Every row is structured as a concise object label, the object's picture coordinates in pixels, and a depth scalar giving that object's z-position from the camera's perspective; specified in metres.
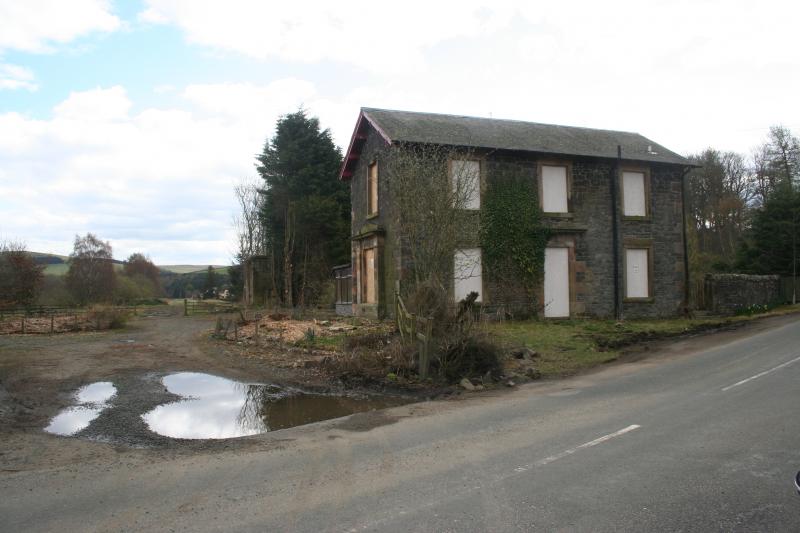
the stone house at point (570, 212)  21.78
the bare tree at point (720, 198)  42.31
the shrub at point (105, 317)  24.06
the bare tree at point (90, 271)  45.14
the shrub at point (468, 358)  11.59
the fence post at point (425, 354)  11.36
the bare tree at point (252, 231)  45.03
